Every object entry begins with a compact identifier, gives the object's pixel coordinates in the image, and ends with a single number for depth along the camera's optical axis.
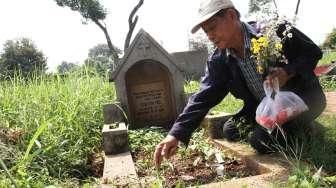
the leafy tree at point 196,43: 34.34
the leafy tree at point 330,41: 32.41
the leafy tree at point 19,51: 27.42
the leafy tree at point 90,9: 28.78
